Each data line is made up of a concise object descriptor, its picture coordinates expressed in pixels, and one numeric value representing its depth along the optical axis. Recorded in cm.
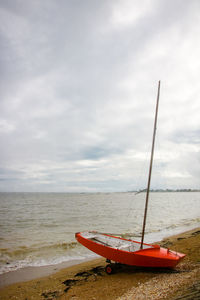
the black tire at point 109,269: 1058
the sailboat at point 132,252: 976
